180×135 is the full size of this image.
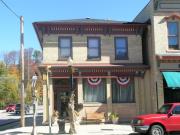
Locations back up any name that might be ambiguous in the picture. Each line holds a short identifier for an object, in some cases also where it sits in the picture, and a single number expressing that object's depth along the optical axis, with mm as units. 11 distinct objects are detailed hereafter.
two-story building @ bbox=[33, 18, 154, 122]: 15443
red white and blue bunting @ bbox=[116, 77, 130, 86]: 15797
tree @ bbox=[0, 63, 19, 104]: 39821
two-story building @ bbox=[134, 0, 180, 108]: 15056
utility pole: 15056
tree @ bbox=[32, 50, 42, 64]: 66334
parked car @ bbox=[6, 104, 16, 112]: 38596
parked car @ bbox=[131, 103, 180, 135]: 10424
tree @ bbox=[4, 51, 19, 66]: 57537
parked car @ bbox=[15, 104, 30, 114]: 32762
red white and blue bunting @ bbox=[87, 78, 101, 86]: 15636
